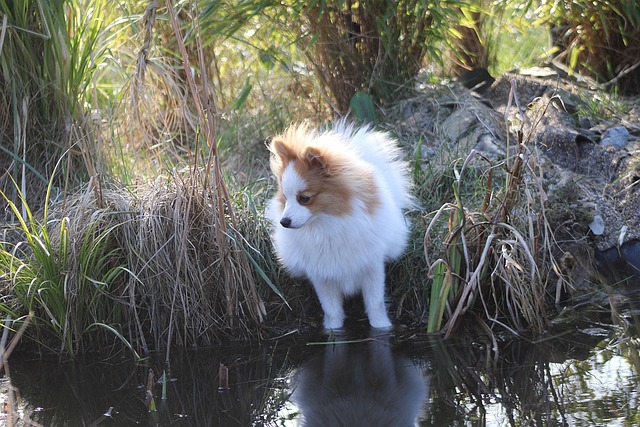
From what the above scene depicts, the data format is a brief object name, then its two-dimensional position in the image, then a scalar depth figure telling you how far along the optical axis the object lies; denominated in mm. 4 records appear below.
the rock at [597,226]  4016
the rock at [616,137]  4516
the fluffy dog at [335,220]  3371
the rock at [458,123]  4781
